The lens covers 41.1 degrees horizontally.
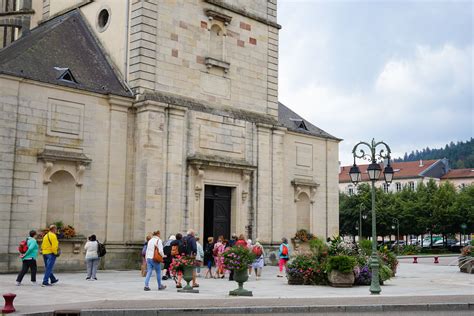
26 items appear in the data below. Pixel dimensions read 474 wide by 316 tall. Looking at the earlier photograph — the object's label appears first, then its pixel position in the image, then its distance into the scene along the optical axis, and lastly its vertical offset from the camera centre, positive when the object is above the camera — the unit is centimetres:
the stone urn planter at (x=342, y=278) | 2094 -128
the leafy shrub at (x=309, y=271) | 2161 -112
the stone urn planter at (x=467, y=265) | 2909 -110
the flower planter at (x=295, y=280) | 2172 -143
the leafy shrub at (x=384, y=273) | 2177 -114
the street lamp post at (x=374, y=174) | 1827 +201
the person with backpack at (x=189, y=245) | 2020 -26
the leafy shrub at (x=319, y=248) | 2203 -32
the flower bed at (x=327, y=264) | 2102 -86
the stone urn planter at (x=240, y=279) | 1739 -114
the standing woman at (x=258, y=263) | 2357 -96
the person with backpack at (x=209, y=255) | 2439 -69
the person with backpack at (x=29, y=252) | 1991 -56
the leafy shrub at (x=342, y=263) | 2078 -79
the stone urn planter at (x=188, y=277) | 1844 -117
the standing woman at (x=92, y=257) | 2192 -75
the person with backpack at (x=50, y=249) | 2003 -46
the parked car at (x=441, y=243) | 7206 -28
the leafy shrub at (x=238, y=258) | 1758 -57
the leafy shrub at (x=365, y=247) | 2310 -28
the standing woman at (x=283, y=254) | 2511 -63
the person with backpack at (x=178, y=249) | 1956 -39
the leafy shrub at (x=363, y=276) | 2161 -125
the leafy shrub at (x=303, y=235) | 3462 +19
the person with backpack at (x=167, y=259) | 2277 -83
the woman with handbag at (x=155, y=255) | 1927 -57
